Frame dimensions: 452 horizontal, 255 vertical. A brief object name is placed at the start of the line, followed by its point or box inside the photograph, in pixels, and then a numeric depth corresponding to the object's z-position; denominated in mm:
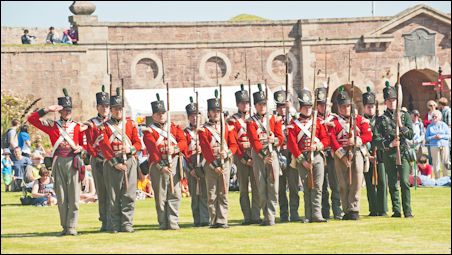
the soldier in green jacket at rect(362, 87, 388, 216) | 18859
